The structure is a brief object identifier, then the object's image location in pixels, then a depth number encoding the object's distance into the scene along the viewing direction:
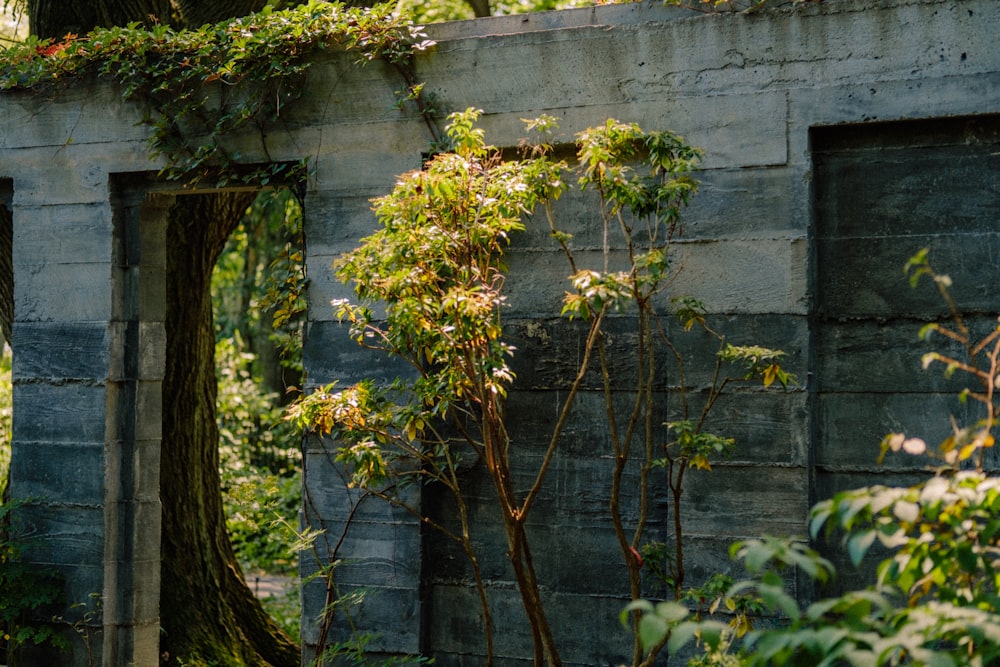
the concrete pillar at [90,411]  6.16
